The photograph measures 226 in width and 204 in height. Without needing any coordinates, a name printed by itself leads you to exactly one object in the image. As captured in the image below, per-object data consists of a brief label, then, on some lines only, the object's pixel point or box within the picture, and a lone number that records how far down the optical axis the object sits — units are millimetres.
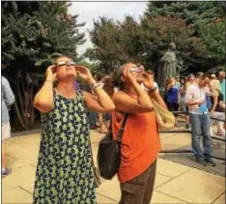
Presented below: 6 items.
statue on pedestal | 7106
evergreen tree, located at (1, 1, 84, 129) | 4636
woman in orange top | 1678
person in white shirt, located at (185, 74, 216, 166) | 3504
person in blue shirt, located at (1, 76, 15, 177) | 3036
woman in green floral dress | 1433
